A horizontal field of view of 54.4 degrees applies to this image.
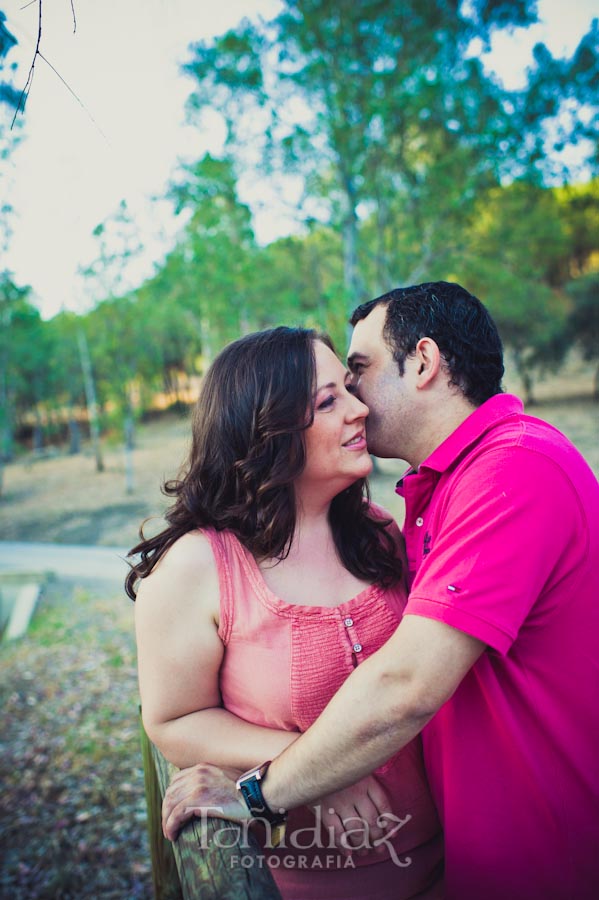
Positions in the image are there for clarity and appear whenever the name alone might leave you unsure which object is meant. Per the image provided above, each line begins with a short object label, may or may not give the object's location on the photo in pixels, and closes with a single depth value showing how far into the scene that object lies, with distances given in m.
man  1.33
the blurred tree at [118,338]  14.70
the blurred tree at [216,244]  12.02
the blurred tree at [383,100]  9.42
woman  1.70
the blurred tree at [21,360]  19.03
